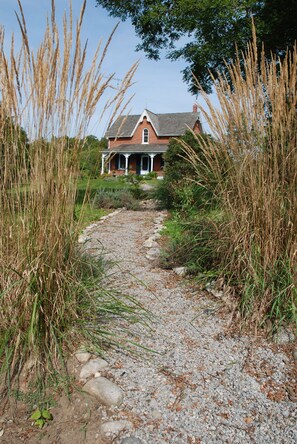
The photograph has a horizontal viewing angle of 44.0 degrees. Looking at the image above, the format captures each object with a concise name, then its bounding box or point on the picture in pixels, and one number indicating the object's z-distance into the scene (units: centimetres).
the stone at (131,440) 160
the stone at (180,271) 369
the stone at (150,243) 505
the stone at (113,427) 166
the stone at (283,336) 240
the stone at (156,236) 548
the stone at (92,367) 203
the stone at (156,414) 177
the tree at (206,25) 860
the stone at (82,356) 212
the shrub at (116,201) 905
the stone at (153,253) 447
